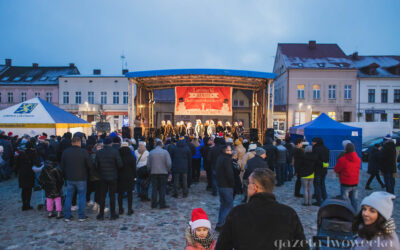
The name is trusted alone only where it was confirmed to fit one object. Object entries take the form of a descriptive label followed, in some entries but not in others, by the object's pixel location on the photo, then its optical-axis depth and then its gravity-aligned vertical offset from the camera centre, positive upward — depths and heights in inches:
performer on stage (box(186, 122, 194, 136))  644.1 -22.9
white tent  535.2 +1.7
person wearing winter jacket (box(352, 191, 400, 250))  77.7 -30.2
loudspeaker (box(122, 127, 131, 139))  523.5 -22.5
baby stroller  119.4 -46.8
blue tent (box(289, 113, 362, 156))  475.8 -23.0
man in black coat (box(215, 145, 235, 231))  195.3 -42.7
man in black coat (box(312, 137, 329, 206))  255.9 -41.0
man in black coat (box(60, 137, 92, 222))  211.9 -38.9
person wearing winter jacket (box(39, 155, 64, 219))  217.3 -48.5
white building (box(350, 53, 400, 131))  1206.3 +102.6
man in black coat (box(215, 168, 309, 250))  73.8 -28.7
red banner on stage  629.6 +43.7
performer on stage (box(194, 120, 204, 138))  666.8 -21.4
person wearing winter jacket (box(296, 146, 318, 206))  253.9 -46.7
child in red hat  108.1 -45.1
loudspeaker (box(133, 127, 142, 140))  537.6 -24.9
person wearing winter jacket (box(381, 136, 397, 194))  278.5 -43.4
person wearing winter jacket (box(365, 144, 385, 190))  317.4 -48.6
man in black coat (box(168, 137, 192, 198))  281.4 -41.6
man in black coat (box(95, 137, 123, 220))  214.1 -37.6
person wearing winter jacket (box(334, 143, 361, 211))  218.8 -41.3
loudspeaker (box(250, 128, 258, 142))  587.9 -27.3
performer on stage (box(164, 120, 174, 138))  643.1 -23.1
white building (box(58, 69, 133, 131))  1348.4 +126.8
